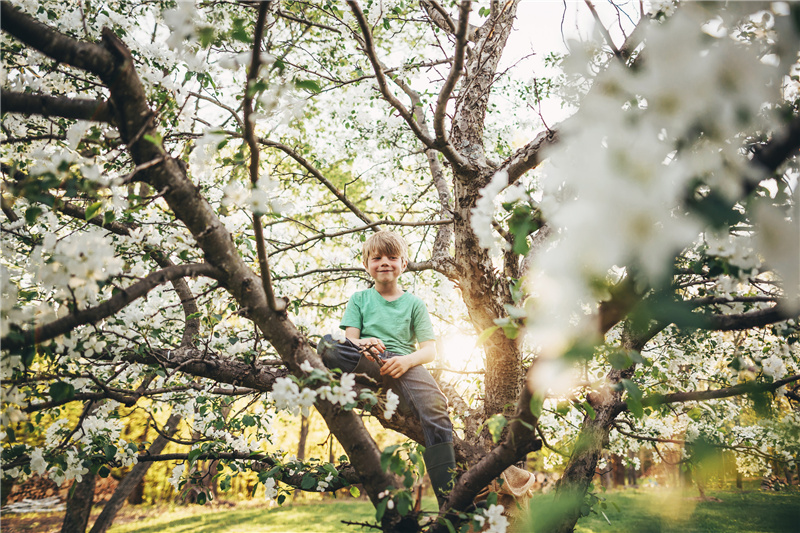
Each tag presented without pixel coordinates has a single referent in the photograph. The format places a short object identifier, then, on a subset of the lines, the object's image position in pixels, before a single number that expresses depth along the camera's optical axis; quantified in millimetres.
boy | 2018
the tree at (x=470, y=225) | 565
